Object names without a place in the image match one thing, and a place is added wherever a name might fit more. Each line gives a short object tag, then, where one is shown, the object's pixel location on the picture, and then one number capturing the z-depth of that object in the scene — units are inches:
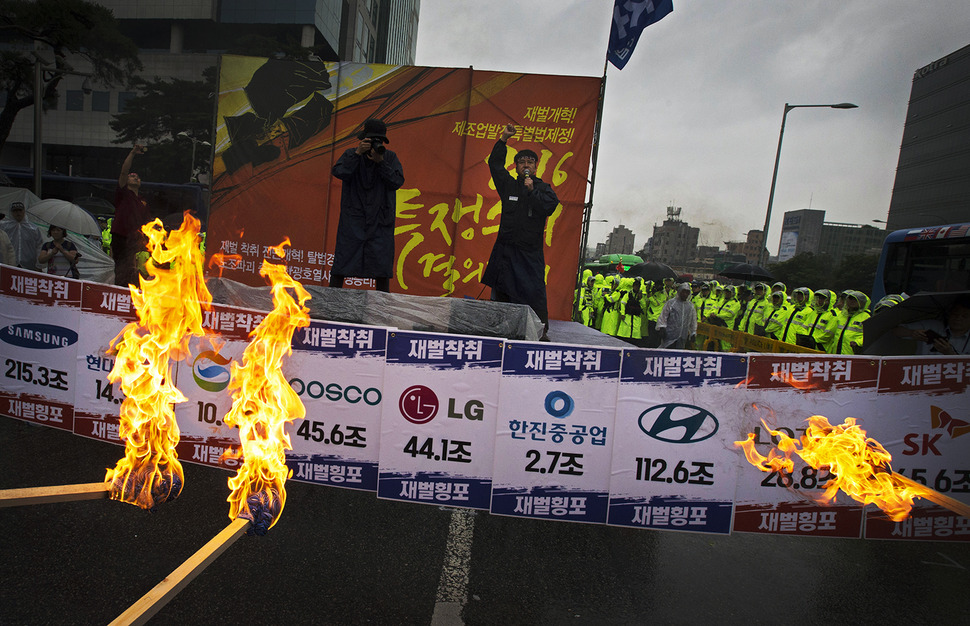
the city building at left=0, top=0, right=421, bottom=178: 1573.6
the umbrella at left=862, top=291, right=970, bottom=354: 206.7
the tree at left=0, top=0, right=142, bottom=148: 781.3
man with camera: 224.4
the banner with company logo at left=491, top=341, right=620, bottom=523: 146.4
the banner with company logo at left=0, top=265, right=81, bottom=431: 170.2
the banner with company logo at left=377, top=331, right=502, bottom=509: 147.9
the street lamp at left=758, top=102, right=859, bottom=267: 735.0
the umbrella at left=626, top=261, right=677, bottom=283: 528.4
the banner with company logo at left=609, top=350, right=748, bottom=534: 145.4
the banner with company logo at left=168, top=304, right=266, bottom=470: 158.1
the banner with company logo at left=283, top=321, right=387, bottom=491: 151.3
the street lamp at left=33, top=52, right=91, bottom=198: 700.0
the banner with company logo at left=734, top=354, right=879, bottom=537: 144.9
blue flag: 284.0
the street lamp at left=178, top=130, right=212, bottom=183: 1306.6
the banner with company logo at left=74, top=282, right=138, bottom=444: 165.6
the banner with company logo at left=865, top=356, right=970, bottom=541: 146.1
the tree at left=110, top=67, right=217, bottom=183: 1338.6
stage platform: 211.2
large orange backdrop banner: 324.8
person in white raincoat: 404.5
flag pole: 313.1
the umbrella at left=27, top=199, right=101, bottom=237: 424.9
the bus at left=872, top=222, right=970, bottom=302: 487.8
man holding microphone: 239.3
